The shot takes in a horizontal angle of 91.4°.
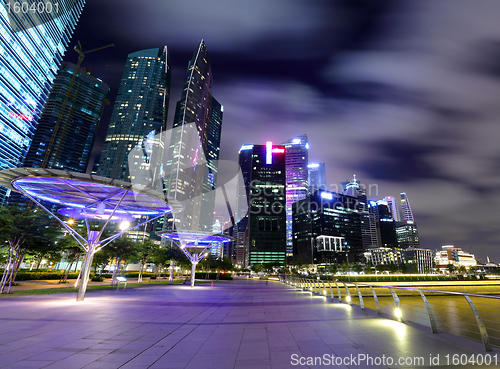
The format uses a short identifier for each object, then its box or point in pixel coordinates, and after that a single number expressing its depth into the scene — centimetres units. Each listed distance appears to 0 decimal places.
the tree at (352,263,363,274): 11581
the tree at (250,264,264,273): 13720
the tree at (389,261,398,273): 11080
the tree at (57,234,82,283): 2886
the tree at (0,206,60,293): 1956
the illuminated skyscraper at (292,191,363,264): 16662
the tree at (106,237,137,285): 3269
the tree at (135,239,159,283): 4244
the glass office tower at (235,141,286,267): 16875
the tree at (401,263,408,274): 10788
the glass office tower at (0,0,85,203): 8919
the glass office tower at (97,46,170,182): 16362
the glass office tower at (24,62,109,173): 17380
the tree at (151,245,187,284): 4466
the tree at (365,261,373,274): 11204
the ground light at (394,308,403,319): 865
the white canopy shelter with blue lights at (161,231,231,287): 3295
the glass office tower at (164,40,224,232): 18625
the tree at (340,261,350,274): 11361
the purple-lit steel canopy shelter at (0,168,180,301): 1471
